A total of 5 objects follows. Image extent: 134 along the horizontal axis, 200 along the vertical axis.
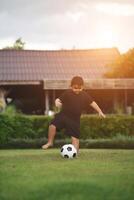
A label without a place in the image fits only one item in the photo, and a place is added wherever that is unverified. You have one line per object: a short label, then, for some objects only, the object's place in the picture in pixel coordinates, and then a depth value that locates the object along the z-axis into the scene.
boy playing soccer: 8.92
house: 22.70
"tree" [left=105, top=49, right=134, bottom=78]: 22.17
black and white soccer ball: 8.36
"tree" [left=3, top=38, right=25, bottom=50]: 31.48
